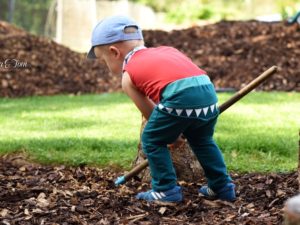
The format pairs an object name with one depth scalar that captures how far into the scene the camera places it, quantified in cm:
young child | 606
